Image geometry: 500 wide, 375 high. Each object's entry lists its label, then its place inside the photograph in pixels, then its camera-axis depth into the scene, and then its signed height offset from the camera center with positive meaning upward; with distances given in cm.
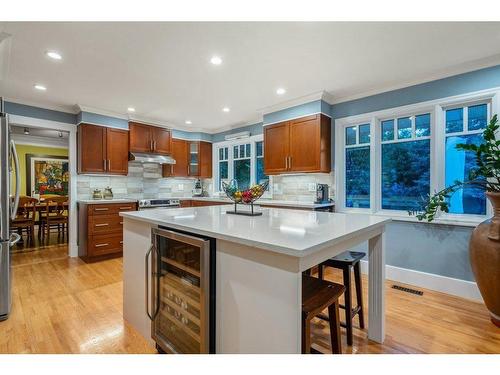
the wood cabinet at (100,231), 384 -69
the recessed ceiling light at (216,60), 249 +129
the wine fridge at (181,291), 136 -67
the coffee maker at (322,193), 367 -10
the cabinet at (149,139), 463 +94
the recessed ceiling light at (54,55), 235 +128
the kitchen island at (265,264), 105 -39
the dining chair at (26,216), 466 -57
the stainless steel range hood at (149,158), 460 +55
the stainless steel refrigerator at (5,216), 220 -26
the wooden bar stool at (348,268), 179 -61
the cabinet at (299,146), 360 +63
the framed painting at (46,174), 661 +35
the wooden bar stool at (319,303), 123 -62
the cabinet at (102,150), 408 +64
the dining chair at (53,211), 504 -51
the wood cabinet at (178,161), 539 +57
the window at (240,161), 507 +57
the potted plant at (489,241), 203 -46
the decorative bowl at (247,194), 205 -6
